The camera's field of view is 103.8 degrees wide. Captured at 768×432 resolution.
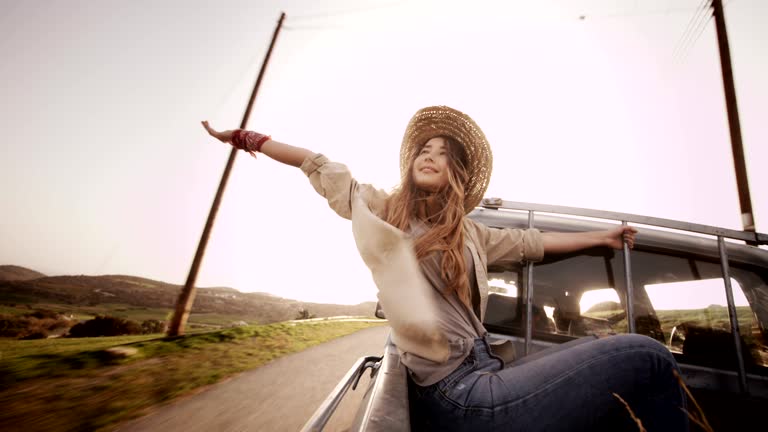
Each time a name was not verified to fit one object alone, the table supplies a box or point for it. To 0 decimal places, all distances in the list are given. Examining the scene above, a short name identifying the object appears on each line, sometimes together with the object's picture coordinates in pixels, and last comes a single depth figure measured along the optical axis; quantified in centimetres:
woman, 101
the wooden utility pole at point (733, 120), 457
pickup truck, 169
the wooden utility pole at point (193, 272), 696
